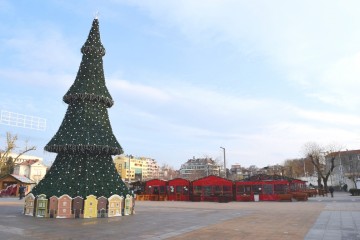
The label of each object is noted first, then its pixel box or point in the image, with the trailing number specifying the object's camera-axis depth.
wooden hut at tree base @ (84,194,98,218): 16.75
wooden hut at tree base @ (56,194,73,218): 16.57
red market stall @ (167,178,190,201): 38.32
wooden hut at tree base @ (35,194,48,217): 16.88
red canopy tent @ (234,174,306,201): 34.84
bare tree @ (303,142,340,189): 67.68
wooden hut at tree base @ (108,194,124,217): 17.42
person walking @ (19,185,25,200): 36.09
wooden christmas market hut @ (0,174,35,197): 44.78
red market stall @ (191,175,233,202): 36.03
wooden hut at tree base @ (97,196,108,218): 17.05
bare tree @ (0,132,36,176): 45.09
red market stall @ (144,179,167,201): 39.53
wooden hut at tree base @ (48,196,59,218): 16.64
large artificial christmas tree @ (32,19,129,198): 17.45
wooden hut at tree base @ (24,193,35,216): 17.47
